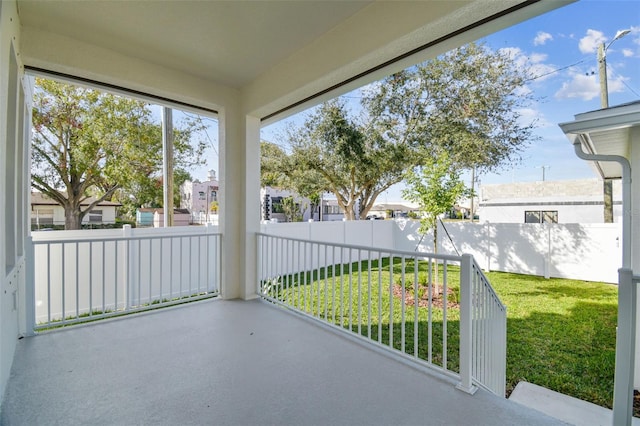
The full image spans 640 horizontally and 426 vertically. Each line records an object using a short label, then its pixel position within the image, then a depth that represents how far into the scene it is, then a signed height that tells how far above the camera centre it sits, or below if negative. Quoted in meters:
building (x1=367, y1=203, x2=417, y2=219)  14.00 +0.08
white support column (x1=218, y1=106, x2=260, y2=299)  3.76 +0.15
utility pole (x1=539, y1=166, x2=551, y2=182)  7.62 +1.15
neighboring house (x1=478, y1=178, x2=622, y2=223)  8.66 +0.32
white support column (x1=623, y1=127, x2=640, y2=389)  2.30 +0.06
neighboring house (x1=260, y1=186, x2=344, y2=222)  10.21 +0.30
